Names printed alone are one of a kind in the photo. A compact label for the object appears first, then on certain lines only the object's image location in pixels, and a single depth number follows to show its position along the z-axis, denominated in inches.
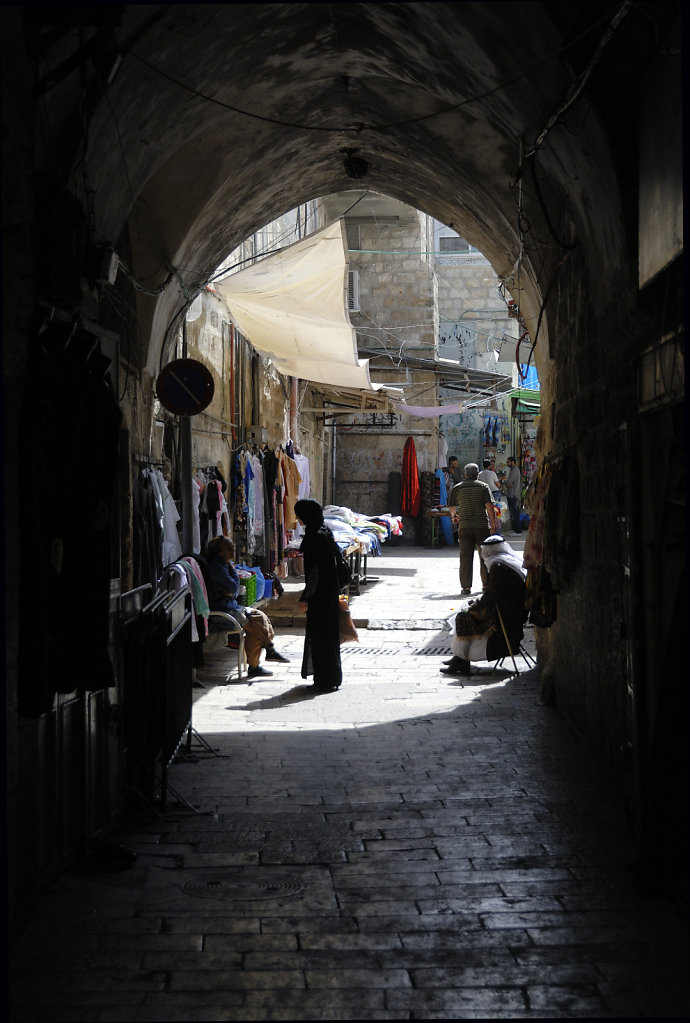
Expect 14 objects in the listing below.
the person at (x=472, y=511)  576.7
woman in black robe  340.5
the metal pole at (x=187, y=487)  352.8
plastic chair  356.2
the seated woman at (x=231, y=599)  362.0
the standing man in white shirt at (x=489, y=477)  772.6
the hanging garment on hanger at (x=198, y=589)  313.9
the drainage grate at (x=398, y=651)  416.5
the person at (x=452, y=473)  1008.9
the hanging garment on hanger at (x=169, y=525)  301.3
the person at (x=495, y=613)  339.3
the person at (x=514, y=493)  1058.7
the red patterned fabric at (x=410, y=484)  1021.2
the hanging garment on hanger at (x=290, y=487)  581.9
